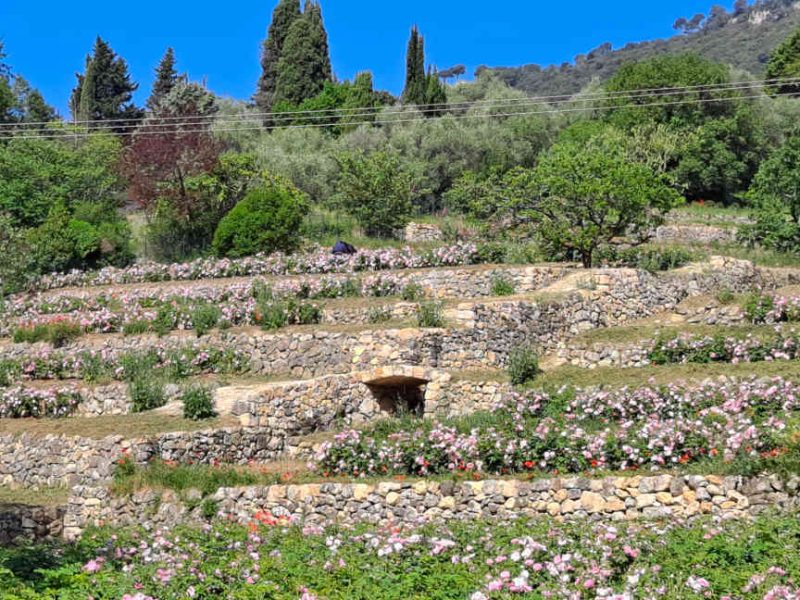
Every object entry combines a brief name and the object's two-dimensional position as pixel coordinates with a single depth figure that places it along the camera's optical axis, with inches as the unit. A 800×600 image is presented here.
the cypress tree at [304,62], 2800.2
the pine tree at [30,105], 2812.5
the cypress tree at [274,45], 3070.9
